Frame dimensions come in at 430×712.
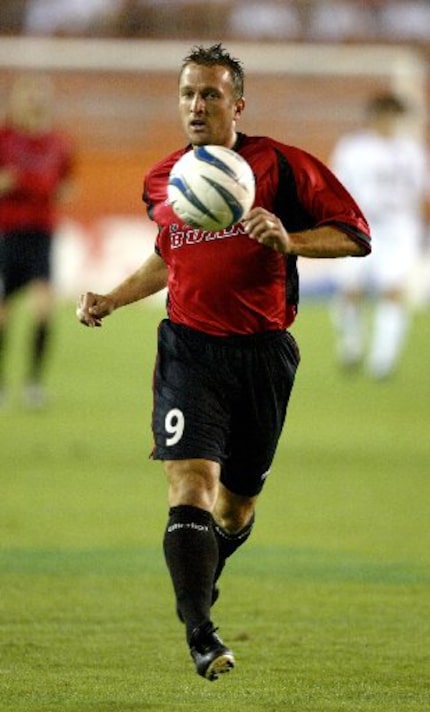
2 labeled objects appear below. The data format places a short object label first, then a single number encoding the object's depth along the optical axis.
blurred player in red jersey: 31.82
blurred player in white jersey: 38.59
